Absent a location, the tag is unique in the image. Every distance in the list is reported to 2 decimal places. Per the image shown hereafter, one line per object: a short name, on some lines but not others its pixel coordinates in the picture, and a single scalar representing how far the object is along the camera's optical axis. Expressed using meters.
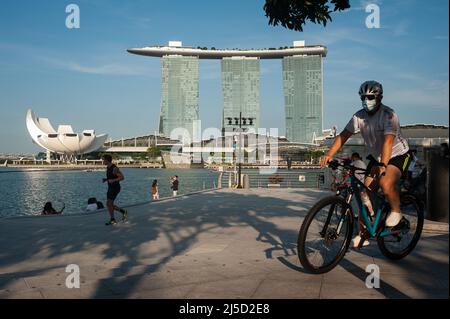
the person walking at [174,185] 27.81
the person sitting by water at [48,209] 15.20
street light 34.59
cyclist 4.41
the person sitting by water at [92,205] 14.58
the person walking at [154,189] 26.29
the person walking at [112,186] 10.45
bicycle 4.27
